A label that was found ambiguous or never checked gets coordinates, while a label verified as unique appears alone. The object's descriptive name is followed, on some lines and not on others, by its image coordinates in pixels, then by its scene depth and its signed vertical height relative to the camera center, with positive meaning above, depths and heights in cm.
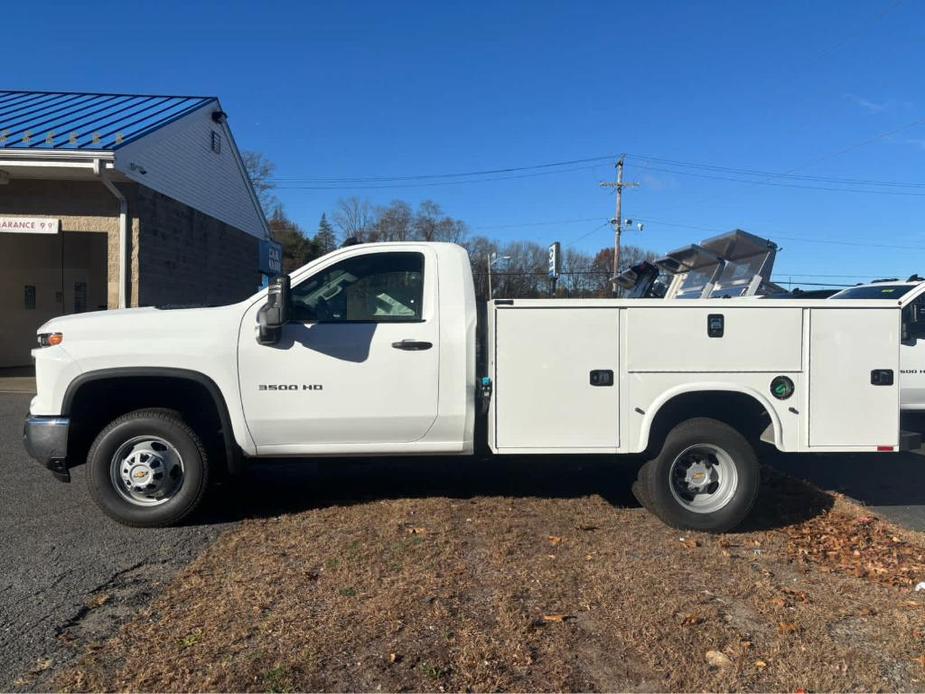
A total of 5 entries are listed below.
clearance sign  1283 +208
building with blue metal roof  1248 +260
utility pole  3967 +733
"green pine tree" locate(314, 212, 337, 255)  4867 +839
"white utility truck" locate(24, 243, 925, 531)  488 -29
